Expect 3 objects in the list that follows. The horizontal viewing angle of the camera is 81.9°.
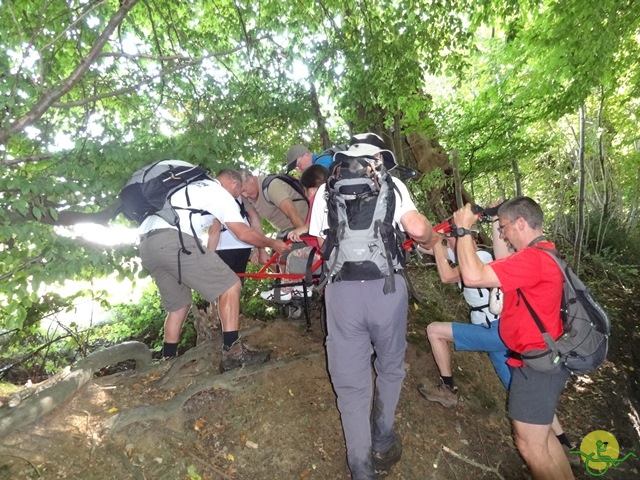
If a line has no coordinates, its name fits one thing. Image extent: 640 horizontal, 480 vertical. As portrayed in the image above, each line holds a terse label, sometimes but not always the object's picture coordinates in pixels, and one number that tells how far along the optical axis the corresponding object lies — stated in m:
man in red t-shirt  2.75
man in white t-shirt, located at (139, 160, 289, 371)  3.37
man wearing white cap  2.80
